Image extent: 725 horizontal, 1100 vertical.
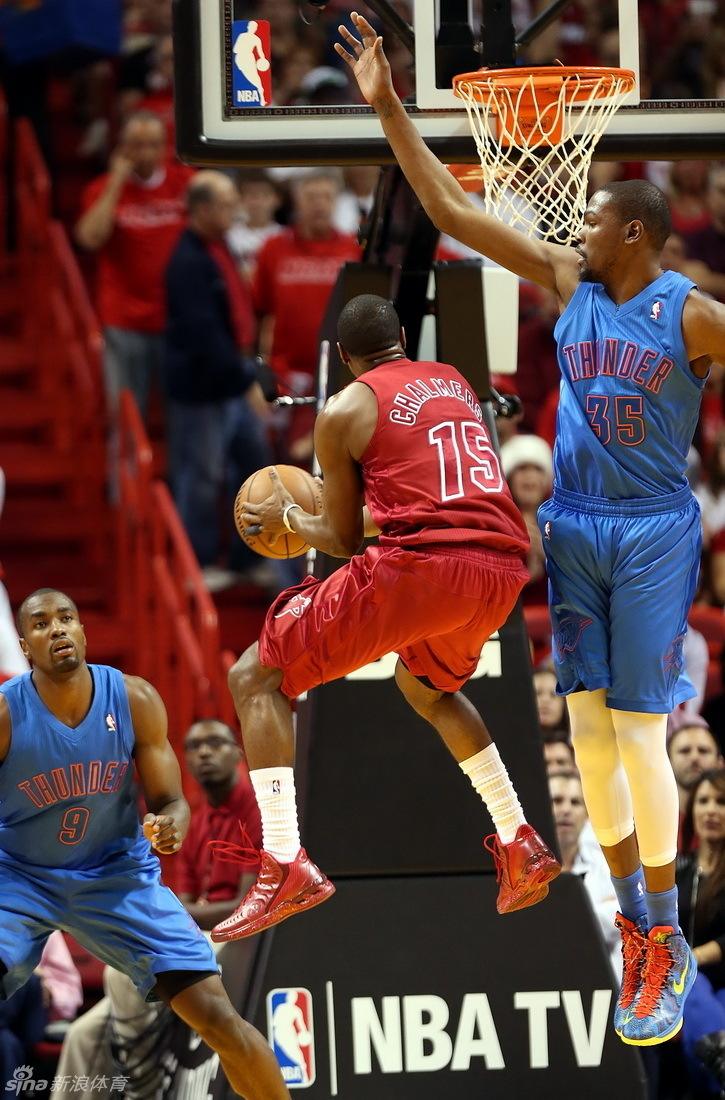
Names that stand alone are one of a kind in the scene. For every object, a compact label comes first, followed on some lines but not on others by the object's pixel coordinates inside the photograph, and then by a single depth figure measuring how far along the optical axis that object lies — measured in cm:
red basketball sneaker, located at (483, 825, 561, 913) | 1219
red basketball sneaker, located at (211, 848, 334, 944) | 1149
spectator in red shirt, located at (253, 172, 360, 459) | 2200
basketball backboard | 1241
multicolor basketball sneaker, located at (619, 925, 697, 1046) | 1158
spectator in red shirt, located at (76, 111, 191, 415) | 2236
